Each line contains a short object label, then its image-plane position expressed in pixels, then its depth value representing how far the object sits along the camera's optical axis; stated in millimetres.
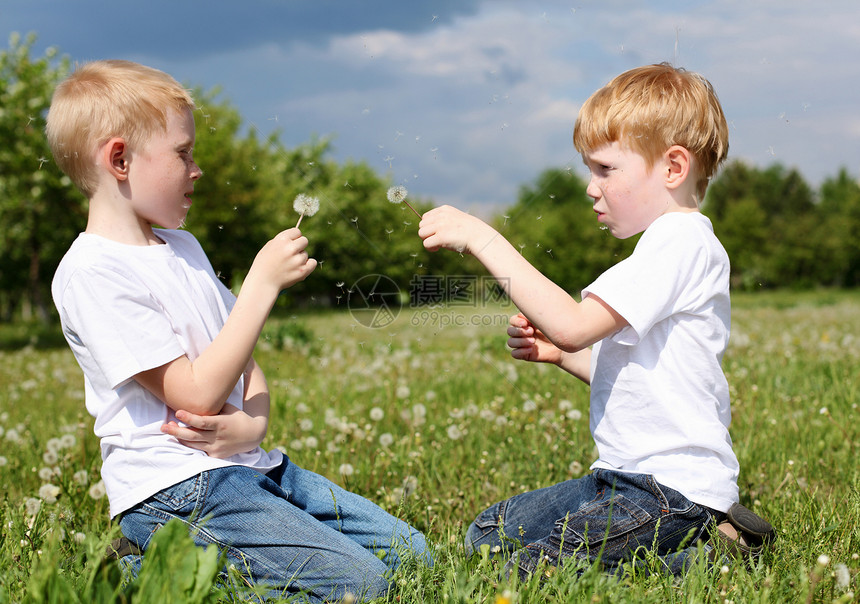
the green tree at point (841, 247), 60188
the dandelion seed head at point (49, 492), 3156
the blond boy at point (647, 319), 2402
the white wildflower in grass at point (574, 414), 4121
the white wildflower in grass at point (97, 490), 3166
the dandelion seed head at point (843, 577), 2104
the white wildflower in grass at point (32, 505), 2979
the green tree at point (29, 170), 15297
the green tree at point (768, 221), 60406
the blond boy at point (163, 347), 2342
